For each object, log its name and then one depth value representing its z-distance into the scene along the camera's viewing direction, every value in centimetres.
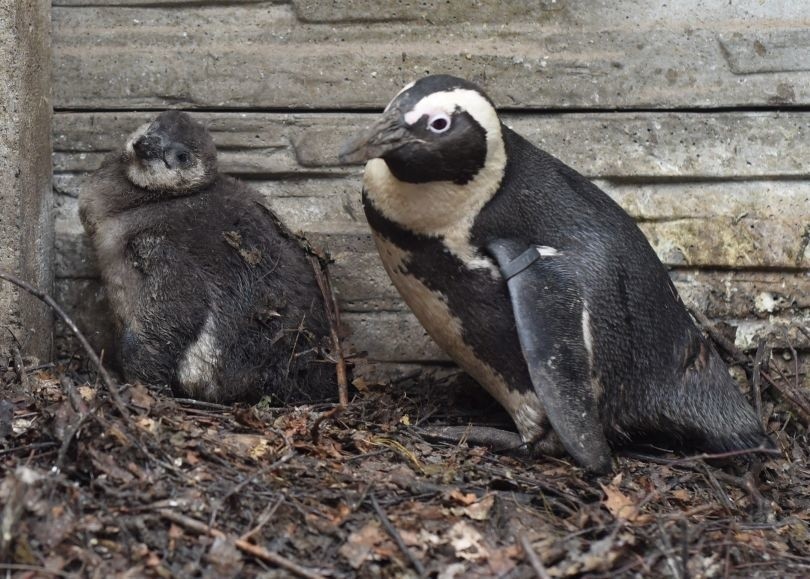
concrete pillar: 772
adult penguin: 682
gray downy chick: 775
